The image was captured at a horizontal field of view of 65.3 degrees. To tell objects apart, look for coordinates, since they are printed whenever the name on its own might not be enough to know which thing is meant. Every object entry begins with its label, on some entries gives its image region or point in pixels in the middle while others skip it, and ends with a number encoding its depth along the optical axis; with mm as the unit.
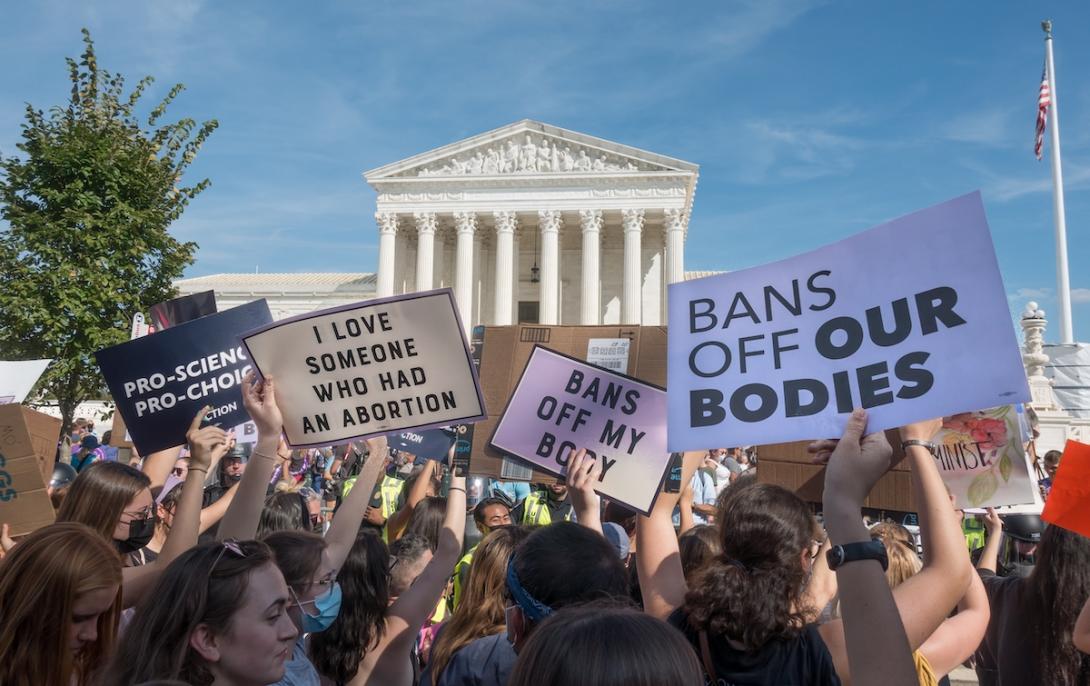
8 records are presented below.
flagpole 24266
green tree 15547
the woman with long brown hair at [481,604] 3012
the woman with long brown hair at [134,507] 3029
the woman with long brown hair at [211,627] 2180
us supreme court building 50281
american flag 26578
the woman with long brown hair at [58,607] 2295
